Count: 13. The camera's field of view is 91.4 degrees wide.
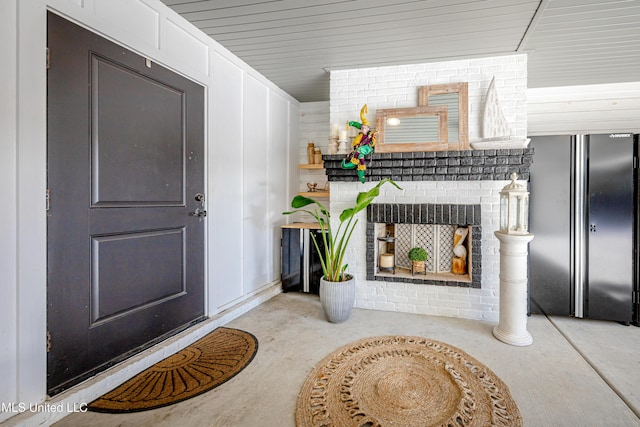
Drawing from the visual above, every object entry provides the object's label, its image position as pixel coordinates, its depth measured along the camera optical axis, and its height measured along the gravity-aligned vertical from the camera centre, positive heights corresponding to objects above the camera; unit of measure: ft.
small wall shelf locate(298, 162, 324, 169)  12.37 +1.90
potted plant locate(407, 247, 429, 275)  9.63 -1.40
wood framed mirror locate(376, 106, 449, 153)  9.25 +2.55
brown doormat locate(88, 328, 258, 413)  5.29 -3.16
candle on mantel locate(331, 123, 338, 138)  10.20 +2.69
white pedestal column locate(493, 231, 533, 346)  7.52 -1.93
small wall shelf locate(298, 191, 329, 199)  12.60 +0.78
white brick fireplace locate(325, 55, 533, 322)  8.93 +1.12
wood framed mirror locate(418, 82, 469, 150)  9.19 +3.28
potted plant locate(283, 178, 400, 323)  8.47 -1.90
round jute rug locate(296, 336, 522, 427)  4.92 -3.20
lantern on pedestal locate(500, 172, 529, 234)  7.61 +0.20
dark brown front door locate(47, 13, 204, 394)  5.04 +0.21
